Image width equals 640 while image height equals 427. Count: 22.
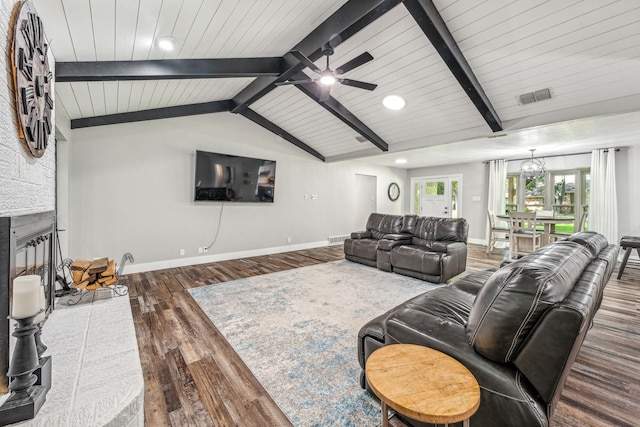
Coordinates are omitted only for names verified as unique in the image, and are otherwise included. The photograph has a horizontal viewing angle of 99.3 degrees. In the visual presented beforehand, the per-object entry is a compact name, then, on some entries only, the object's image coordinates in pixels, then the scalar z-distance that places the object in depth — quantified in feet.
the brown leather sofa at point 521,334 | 3.49
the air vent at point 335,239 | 24.44
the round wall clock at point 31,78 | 4.29
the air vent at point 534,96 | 11.07
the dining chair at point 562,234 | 16.86
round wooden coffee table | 3.00
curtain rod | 18.80
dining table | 16.70
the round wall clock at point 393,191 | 29.66
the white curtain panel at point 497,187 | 23.73
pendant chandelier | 19.98
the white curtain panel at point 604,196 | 18.57
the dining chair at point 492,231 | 19.94
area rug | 5.48
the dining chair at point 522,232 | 17.49
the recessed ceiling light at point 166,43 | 8.48
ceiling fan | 9.10
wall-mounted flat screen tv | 16.44
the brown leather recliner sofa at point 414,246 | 13.51
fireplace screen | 3.69
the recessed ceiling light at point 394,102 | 13.75
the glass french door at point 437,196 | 27.27
